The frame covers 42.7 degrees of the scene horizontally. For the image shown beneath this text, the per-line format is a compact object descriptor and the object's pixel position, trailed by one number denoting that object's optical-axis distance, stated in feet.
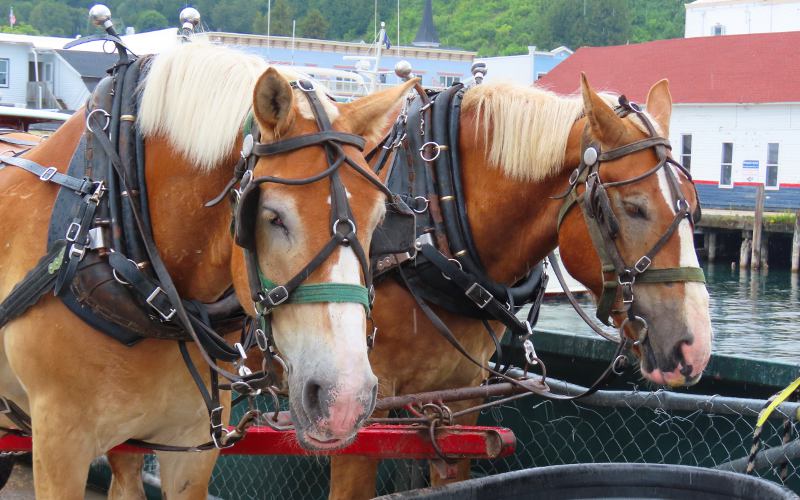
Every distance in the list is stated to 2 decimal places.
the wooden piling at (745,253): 109.29
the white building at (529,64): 177.47
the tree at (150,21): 263.49
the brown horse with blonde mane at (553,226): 12.46
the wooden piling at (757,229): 107.55
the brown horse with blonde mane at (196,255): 8.79
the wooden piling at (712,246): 116.47
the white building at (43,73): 150.41
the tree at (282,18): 254.27
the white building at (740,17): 187.21
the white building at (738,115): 126.21
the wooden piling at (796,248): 103.24
